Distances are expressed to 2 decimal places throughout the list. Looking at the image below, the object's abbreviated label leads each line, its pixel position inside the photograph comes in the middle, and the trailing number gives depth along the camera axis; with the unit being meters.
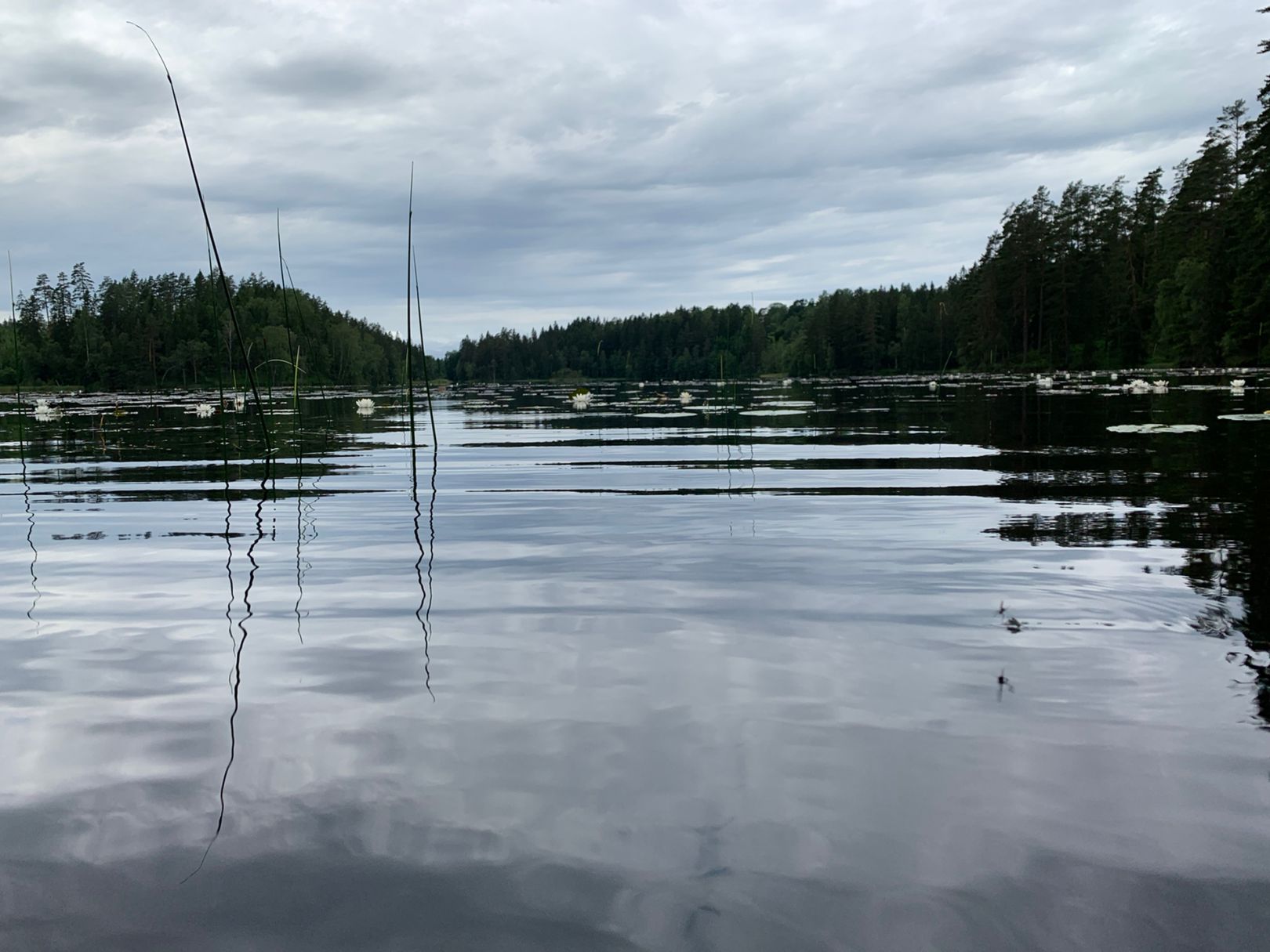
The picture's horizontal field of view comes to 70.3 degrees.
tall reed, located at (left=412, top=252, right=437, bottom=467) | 13.43
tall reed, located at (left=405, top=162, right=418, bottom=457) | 13.29
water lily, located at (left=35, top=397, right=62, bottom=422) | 36.97
